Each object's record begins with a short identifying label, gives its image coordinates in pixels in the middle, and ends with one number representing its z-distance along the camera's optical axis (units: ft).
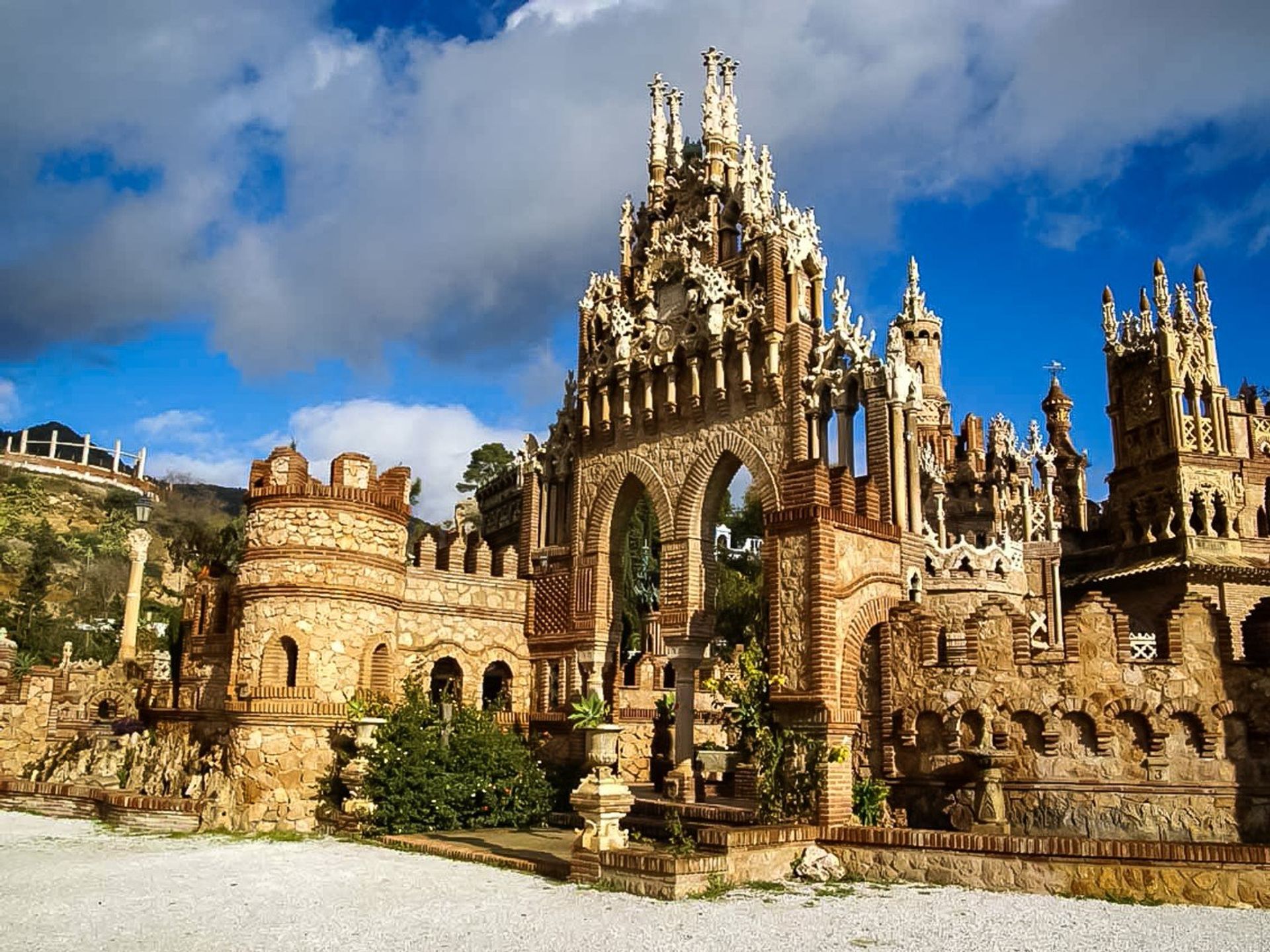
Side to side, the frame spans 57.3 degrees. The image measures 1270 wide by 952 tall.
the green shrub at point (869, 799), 46.52
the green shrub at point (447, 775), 53.67
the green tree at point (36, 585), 129.29
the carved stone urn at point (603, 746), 40.50
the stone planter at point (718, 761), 68.69
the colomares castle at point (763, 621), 44.21
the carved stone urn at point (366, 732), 54.65
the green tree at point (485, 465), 139.85
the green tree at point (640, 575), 113.09
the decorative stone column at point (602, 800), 39.86
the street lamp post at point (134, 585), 90.43
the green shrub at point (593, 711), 46.19
